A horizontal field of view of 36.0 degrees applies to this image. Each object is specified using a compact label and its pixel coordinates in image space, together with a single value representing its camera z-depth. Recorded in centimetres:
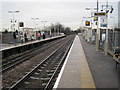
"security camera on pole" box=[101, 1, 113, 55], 1419
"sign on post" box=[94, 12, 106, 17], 1457
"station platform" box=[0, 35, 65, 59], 1783
